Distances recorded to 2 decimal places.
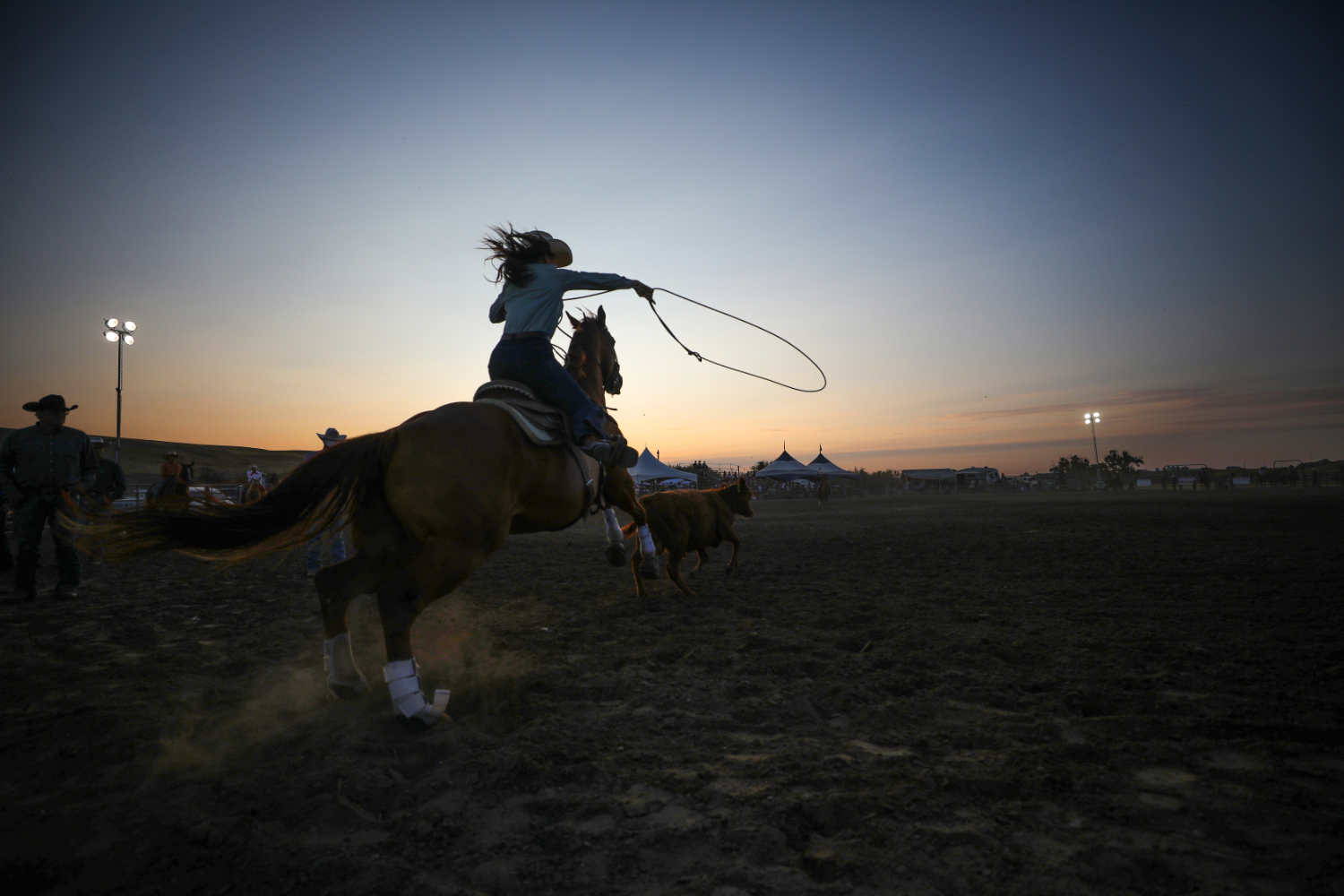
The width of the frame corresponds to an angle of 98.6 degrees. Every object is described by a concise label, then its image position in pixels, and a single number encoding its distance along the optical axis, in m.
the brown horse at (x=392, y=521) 2.83
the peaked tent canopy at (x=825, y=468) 47.03
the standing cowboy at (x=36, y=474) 5.91
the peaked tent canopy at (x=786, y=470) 46.22
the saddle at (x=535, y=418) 3.31
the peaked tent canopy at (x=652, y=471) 36.41
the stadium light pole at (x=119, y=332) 19.58
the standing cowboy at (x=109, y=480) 6.52
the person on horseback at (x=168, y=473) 9.82
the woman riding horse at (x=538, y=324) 3.62
